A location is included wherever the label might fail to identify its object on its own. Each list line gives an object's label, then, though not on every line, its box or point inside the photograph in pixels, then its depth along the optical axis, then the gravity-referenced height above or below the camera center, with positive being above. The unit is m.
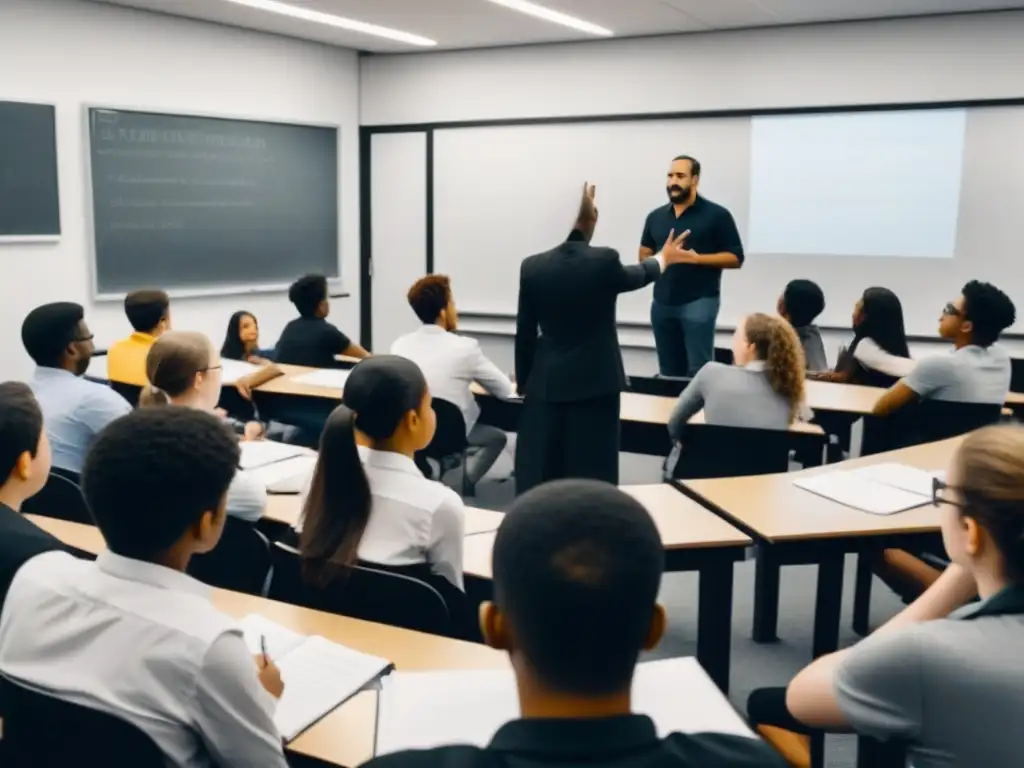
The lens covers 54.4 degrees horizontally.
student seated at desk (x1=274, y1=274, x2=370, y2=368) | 5.22 -0.57
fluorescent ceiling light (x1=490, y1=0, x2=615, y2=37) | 5.91 +1.35
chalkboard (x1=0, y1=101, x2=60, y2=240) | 5.50 +0.29
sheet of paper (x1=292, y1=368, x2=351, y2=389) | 4.70 -0.71
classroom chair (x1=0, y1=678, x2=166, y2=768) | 1.28 -0.66
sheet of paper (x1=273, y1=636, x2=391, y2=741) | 1.59 -0.76
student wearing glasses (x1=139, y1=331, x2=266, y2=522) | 2.81 -0.40
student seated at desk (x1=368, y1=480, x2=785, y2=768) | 0.88 -0.38
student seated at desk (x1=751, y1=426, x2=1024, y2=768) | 1.28 -0.55
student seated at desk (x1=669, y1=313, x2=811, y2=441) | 3.57 -0.53
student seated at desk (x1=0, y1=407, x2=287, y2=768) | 1.31 -0.53
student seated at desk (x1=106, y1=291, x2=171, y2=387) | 4.04 -0.46
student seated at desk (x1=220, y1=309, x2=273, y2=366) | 5.33 -0.59
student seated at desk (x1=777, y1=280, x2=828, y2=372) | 4.89 -0.36
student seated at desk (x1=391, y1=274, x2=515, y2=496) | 4.34 -0.53
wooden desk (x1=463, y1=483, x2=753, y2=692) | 2.45 -0.77
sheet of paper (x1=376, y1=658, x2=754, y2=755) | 1.46 -0.73
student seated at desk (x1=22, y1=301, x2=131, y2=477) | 3.12 -0.52
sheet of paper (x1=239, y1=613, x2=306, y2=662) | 1.81 -0.75
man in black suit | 3.59 -0.45
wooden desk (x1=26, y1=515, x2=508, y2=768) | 1.54 -0.78
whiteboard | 6.28 +0.22
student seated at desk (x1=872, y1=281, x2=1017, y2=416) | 3.75 -0.46
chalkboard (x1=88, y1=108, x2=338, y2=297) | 6.15 +0.18
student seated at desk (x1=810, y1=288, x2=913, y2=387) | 4.47 -0.49
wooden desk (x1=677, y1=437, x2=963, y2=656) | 2.57 -0.74
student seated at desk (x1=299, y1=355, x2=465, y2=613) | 2.07 -0.60
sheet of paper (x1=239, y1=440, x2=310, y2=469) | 3.20 -0.74
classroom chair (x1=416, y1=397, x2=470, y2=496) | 4.23 -0.88
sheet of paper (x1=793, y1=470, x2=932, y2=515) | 2.78 -0.73
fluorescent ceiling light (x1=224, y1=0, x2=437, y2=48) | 6.03 +1.35
